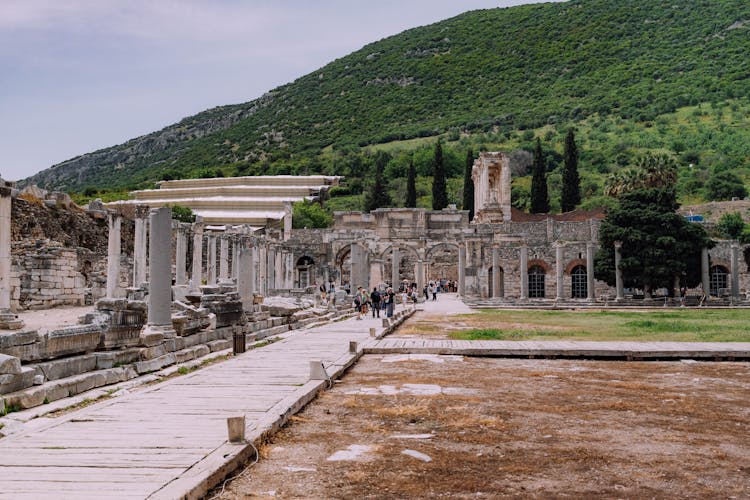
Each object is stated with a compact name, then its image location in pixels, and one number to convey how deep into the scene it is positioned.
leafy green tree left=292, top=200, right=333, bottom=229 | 76.73
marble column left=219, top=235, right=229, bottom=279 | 40.24
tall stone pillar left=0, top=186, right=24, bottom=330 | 15.17
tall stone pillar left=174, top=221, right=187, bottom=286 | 30.06
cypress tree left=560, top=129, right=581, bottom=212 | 72.81
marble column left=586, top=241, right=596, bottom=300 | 47.50
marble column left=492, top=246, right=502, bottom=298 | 50.44
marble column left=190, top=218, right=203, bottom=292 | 33.40
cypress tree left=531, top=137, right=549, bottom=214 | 72.75
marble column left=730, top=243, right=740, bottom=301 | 46.06
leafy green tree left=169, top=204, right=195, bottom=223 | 74.25
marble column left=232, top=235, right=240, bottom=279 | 39.04
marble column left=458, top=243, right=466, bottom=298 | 52.34
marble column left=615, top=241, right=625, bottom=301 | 46.34
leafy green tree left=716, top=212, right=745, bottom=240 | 55.78
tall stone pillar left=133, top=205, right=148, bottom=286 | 29.45
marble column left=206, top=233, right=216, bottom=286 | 37.56
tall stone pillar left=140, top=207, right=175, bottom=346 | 13.61
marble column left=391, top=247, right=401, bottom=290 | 53.67
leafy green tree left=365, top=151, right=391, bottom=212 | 83.06
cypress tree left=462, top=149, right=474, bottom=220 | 76.75
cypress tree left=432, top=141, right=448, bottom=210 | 77.44
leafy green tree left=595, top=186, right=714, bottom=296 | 44.50
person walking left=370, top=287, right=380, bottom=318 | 29.64
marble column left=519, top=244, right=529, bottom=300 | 49.44
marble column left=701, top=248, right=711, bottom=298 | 45.84
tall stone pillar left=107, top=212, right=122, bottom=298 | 25.12
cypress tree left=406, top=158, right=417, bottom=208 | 77.69
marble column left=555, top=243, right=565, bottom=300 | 48.09
